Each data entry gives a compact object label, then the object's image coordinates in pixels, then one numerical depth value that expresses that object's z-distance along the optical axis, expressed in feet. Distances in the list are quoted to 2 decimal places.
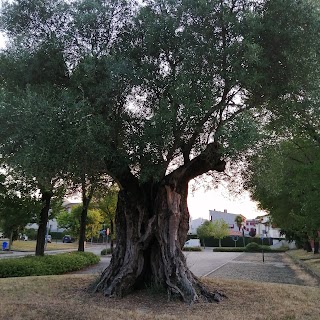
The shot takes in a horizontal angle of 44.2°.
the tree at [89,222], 137.08
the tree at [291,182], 32.94
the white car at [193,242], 214.10
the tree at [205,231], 224.74
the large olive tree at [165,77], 29.09
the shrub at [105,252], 117.11
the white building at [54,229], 272.10
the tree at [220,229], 222.69
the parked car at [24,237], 209.26
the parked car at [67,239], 214.28
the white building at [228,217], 312.42
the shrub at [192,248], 171.07
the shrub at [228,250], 180.73
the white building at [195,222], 339.07
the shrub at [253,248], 177.87
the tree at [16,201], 51.93
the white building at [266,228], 260.11
